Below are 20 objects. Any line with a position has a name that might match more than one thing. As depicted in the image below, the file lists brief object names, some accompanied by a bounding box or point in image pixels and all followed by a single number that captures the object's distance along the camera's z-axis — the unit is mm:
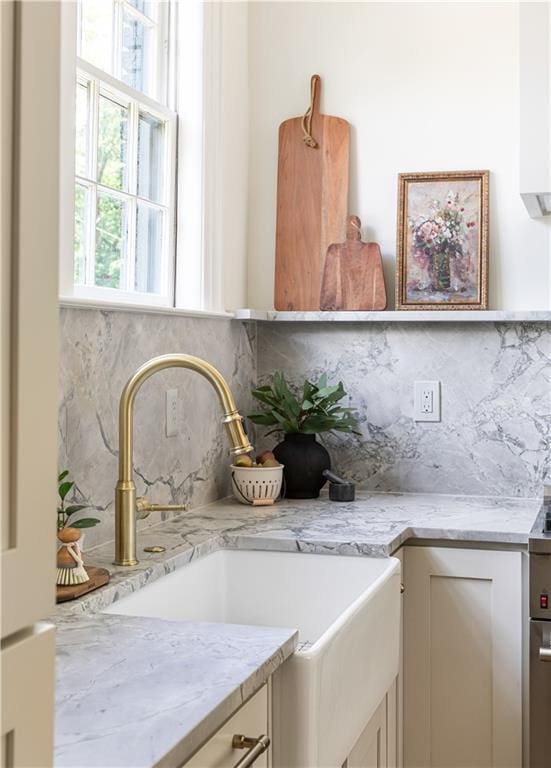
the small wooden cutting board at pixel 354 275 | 2754
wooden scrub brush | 1604
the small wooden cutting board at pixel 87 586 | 1555
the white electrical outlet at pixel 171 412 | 2312
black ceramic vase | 2633
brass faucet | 1779
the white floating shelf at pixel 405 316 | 2600
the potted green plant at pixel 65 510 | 1677
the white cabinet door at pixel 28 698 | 683
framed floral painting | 2678
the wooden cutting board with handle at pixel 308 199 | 2807
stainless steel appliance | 2068
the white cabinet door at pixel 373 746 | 1679
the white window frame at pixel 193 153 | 2545
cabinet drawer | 1081
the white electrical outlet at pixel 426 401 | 2742
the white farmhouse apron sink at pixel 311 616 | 1346
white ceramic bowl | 2529
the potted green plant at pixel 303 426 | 2611
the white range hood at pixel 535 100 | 2277
